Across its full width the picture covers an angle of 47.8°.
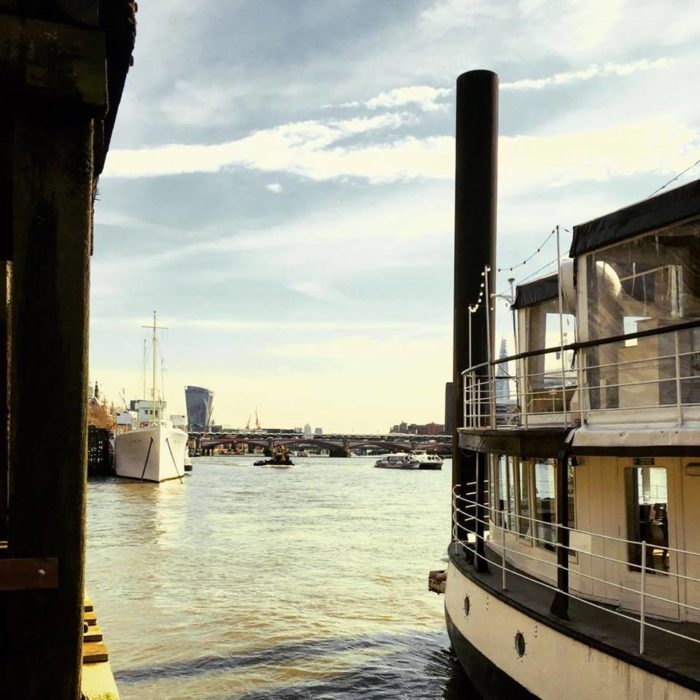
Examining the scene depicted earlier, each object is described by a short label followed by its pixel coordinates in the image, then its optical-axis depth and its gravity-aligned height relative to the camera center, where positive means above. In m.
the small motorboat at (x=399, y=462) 123.81 -7.28
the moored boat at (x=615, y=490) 7.66 -0.88
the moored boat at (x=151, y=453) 77.12 -3.62
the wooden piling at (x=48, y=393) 3.59 +0.11
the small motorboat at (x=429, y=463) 120.36 -7.08
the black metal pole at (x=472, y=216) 15.73 +4.14
